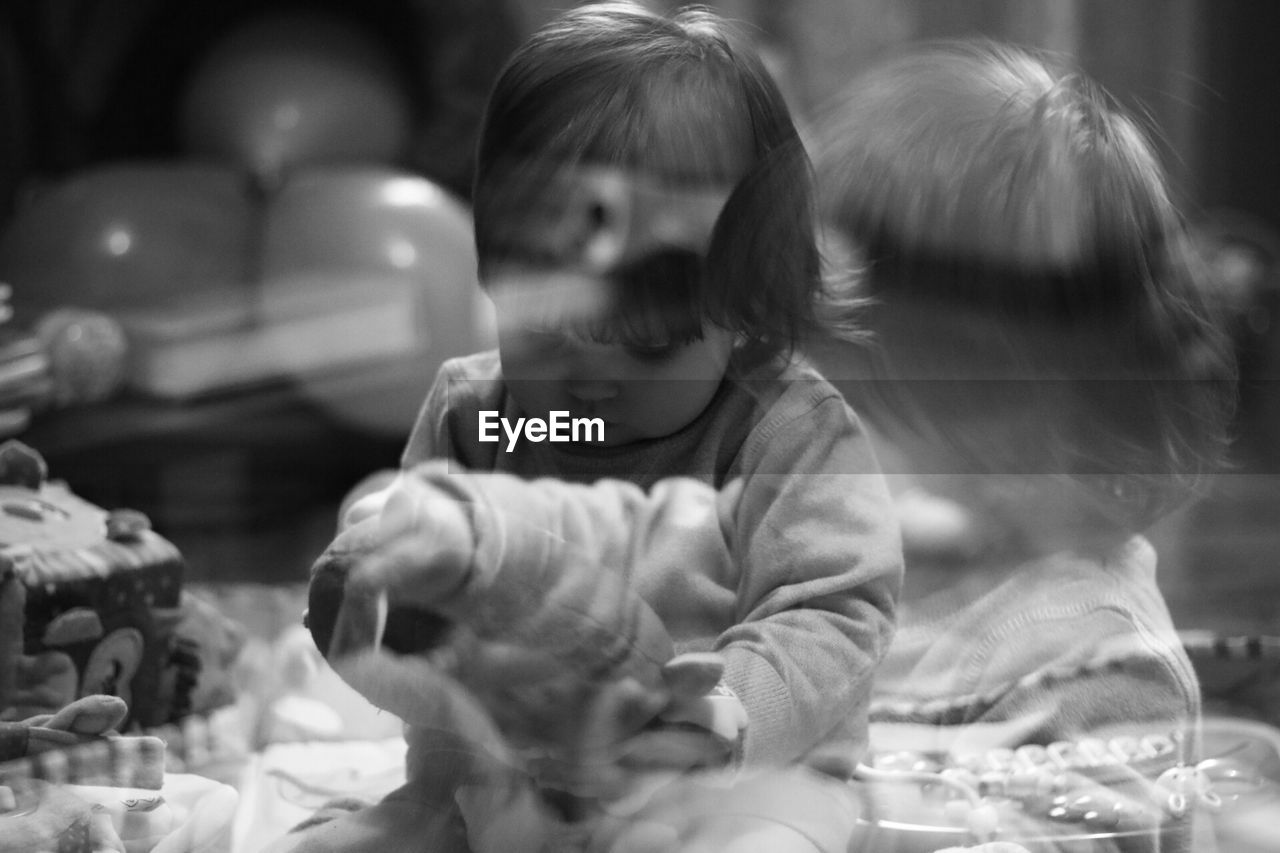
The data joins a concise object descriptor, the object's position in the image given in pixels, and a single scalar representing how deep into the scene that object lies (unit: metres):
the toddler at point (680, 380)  1.59
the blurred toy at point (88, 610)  1.85
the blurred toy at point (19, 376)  2.16
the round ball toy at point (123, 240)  2.57
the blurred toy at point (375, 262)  2.27
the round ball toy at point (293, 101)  3.17
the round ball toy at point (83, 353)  2.26
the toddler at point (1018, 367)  1.70
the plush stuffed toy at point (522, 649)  1.55
